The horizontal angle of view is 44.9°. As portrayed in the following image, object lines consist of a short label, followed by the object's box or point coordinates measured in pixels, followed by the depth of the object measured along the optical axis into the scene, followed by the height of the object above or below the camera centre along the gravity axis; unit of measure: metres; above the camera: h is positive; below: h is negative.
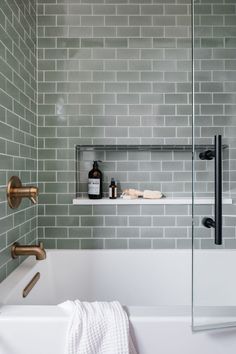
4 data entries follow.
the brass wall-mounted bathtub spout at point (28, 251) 1.51 -0.41
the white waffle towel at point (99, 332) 1.04 -0.59
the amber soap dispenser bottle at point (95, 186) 1.98 -0.08
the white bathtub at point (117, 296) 1.07 -0.63
